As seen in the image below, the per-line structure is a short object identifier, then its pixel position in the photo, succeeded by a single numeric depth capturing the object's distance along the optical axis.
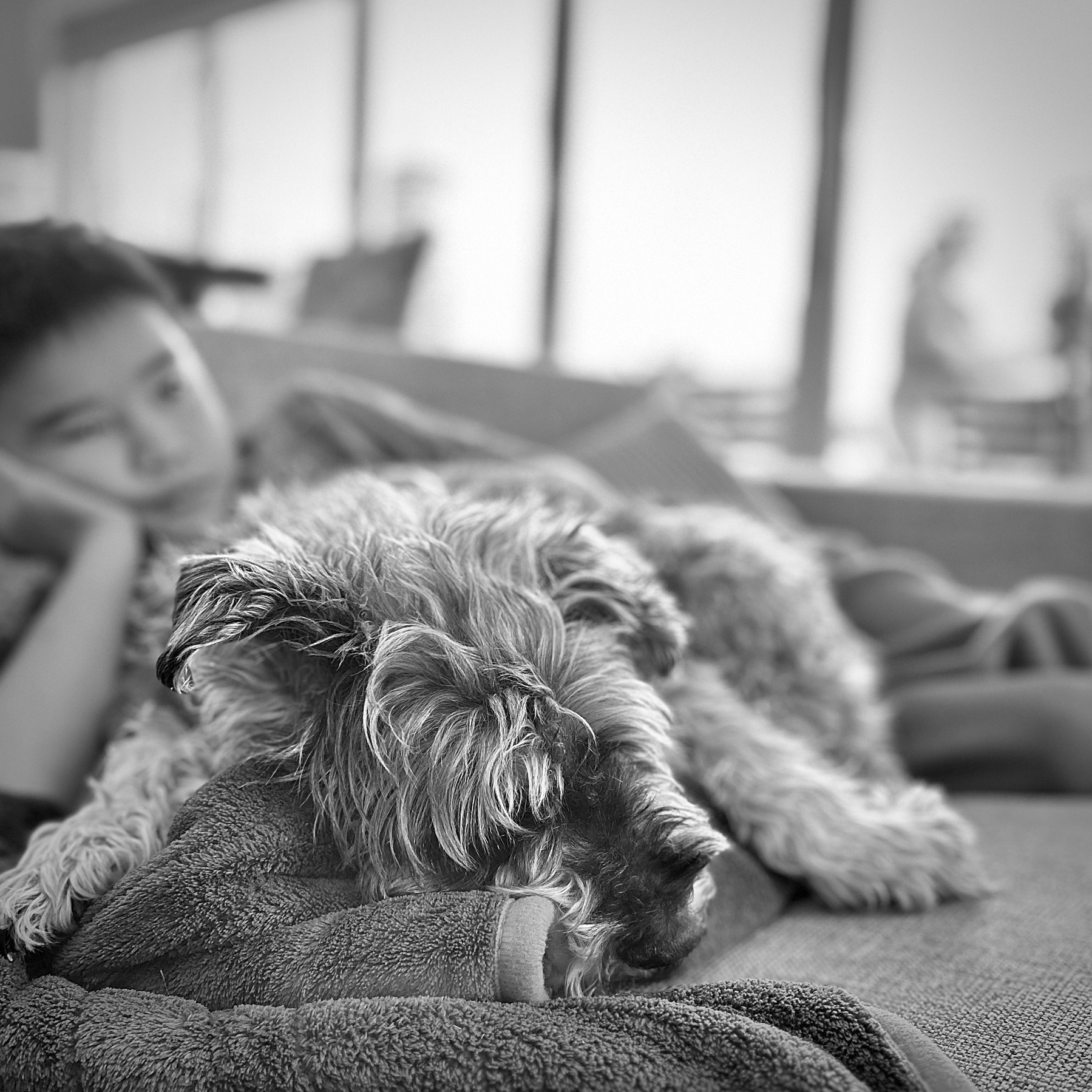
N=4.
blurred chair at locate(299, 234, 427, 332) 2.18
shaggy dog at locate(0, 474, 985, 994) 0.75
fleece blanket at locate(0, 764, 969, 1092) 0.69
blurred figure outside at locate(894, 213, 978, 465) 4.03
